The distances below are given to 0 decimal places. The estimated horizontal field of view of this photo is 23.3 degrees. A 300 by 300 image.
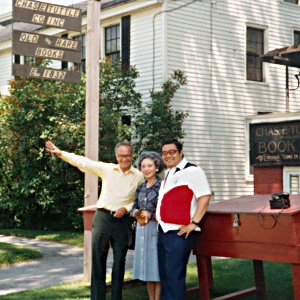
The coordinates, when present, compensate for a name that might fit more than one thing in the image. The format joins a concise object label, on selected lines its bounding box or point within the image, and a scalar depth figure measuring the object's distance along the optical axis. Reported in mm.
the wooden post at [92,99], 10039
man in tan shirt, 7633
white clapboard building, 19953
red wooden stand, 6500
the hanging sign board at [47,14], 9453
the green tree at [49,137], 17359
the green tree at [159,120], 17969
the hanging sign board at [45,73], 9516
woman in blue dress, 7309
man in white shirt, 6836
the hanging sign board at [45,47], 9523
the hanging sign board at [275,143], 14625
